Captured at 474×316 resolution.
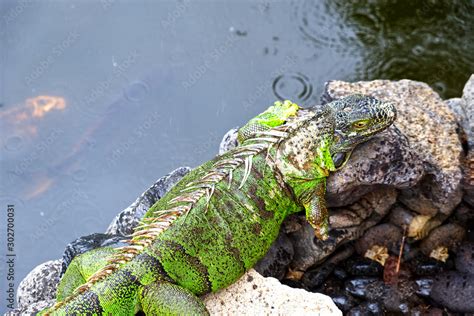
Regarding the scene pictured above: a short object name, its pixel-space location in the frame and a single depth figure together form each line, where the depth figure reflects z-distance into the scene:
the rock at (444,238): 7.06
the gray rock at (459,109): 6.91
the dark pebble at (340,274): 6.95
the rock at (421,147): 6.16
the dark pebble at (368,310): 6.61
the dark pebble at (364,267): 6.96
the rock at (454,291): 6.71
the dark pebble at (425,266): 6.98
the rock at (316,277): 6.84
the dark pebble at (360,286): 6.85
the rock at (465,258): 6.94
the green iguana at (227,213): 5.44
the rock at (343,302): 6.72
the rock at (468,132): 6.57
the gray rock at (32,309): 6.06
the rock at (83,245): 6.37
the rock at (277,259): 6.46
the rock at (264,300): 5.67
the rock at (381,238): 7.00
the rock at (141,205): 6.77
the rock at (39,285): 6.71
